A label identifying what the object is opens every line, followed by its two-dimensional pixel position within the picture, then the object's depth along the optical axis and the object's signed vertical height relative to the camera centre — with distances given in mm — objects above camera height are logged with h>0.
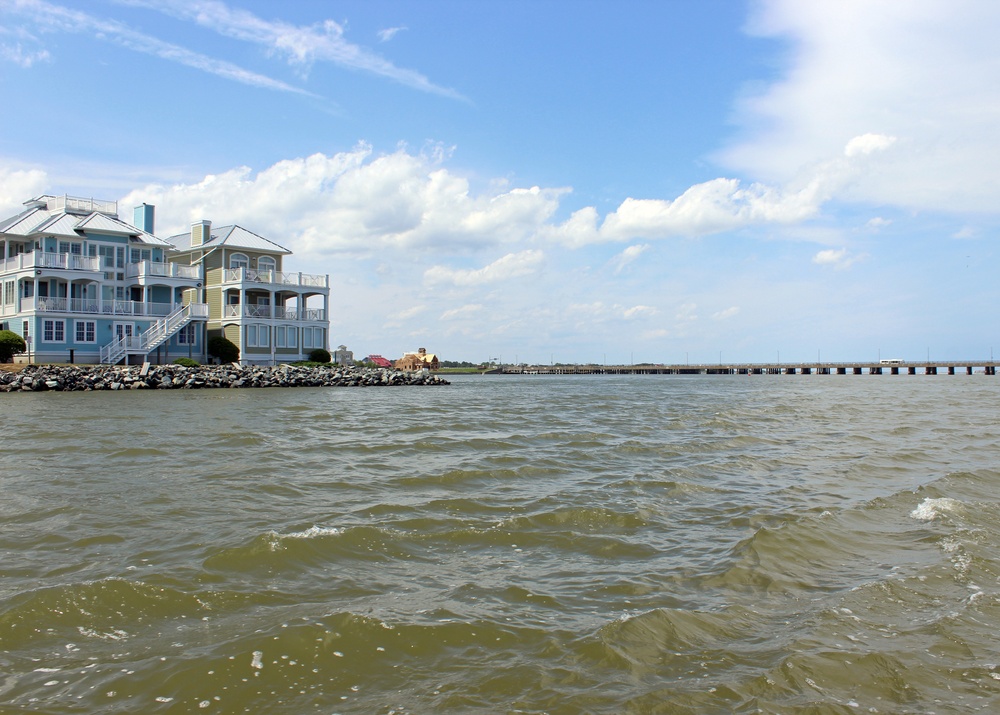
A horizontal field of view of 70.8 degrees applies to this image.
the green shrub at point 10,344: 37750 +836
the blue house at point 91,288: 40906 +4609
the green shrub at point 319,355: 53688 +539
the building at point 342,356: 74812 +682
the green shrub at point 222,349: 48812 +853
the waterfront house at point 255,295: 51156 +5111
